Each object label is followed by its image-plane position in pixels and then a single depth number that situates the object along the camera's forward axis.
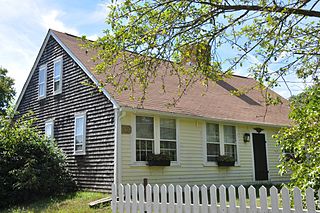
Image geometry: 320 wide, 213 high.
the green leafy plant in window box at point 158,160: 11.13
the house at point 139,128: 10.94
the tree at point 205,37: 5.37
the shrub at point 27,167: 10.60
